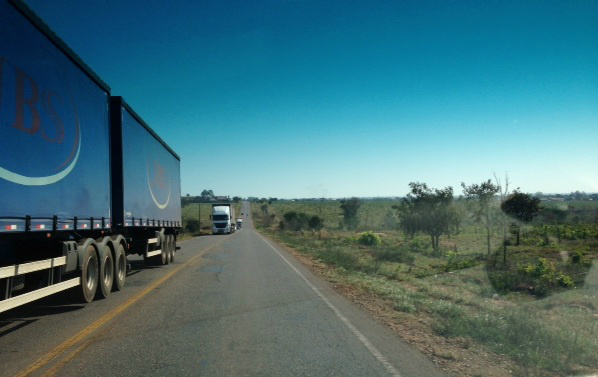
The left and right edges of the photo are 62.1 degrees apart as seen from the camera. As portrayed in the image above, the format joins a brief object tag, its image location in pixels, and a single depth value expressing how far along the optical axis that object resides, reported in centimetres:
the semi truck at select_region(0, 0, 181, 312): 734
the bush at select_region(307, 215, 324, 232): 6762
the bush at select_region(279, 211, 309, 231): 7608
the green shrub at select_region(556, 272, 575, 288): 1528
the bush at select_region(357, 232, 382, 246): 3728
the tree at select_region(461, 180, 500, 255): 2552
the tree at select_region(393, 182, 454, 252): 3122
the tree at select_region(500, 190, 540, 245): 2820
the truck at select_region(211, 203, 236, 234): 6141
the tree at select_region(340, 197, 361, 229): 6488
